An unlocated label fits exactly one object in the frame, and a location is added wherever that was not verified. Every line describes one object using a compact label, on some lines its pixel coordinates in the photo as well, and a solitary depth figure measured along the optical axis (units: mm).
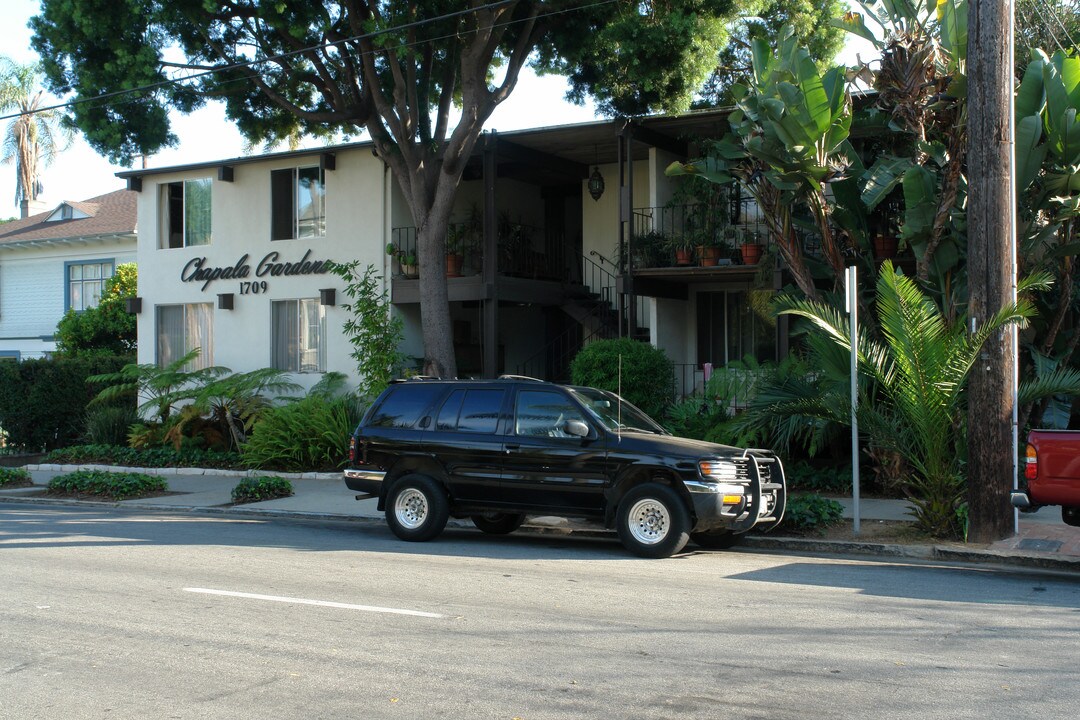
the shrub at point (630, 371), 17250
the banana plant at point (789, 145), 13625
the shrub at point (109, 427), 23047
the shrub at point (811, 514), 11977
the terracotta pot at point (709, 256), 18688
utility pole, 10758
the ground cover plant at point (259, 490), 16172
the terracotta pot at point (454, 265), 21641
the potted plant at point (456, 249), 21672
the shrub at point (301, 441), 19125
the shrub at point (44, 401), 23797
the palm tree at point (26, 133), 46000
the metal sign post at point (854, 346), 11703
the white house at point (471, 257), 20438
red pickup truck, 9539
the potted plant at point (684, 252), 18875
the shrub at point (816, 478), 15320
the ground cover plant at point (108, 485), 17031
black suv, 10633
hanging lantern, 22219
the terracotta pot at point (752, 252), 18203
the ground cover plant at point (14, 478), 18570
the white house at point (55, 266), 32219
